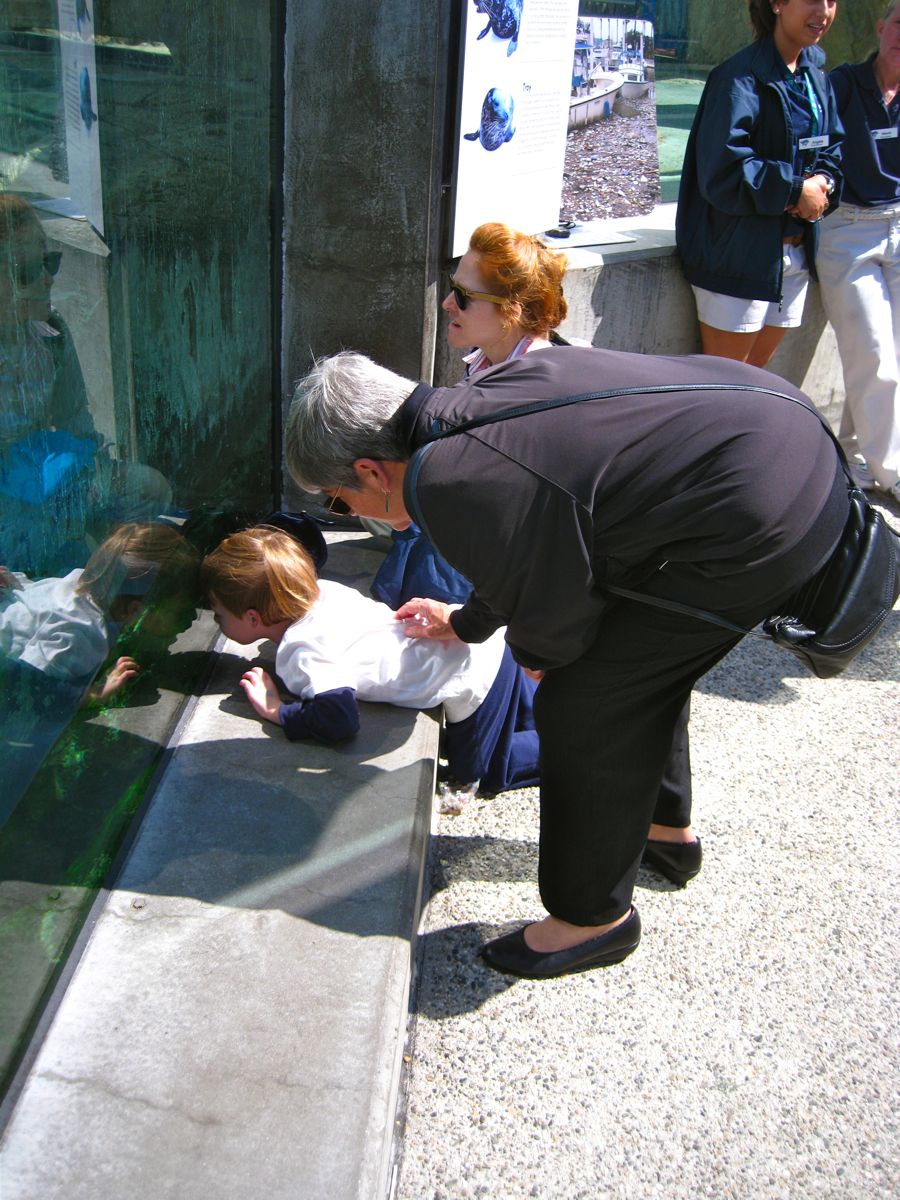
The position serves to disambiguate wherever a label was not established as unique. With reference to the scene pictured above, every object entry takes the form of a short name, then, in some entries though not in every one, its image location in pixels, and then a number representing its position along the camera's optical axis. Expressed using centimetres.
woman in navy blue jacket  438
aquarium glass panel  208
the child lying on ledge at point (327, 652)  289
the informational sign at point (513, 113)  351
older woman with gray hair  202
